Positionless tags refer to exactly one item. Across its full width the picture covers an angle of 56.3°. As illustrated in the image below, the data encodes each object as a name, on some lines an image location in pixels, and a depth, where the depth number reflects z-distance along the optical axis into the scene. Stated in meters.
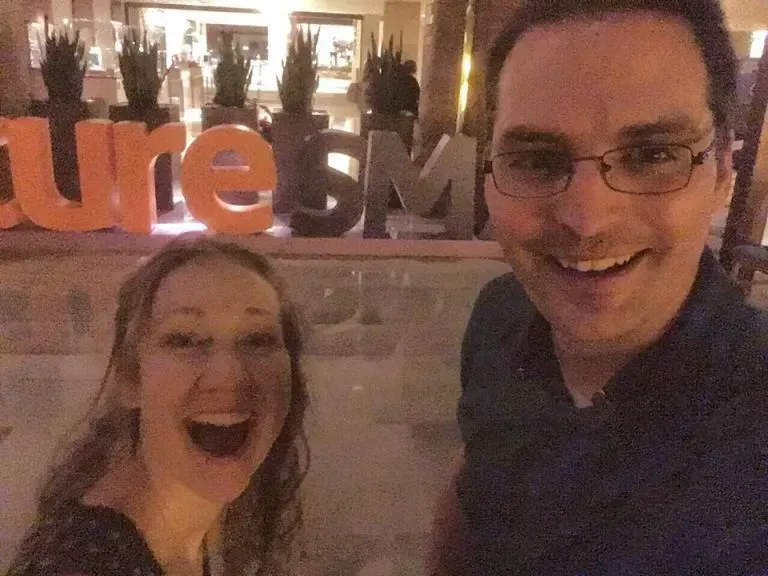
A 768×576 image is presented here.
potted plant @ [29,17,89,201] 3.98
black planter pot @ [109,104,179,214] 4.16
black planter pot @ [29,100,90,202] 4.06
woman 1.12
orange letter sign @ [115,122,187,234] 3.61
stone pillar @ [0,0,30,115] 4.06
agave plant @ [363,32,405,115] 4.74
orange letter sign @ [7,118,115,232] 3.56
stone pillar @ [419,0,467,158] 4.80
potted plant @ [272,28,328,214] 4.27
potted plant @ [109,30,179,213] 4.08
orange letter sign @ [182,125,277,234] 3.65
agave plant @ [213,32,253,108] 4.31
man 0.76
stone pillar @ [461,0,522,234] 4.33
